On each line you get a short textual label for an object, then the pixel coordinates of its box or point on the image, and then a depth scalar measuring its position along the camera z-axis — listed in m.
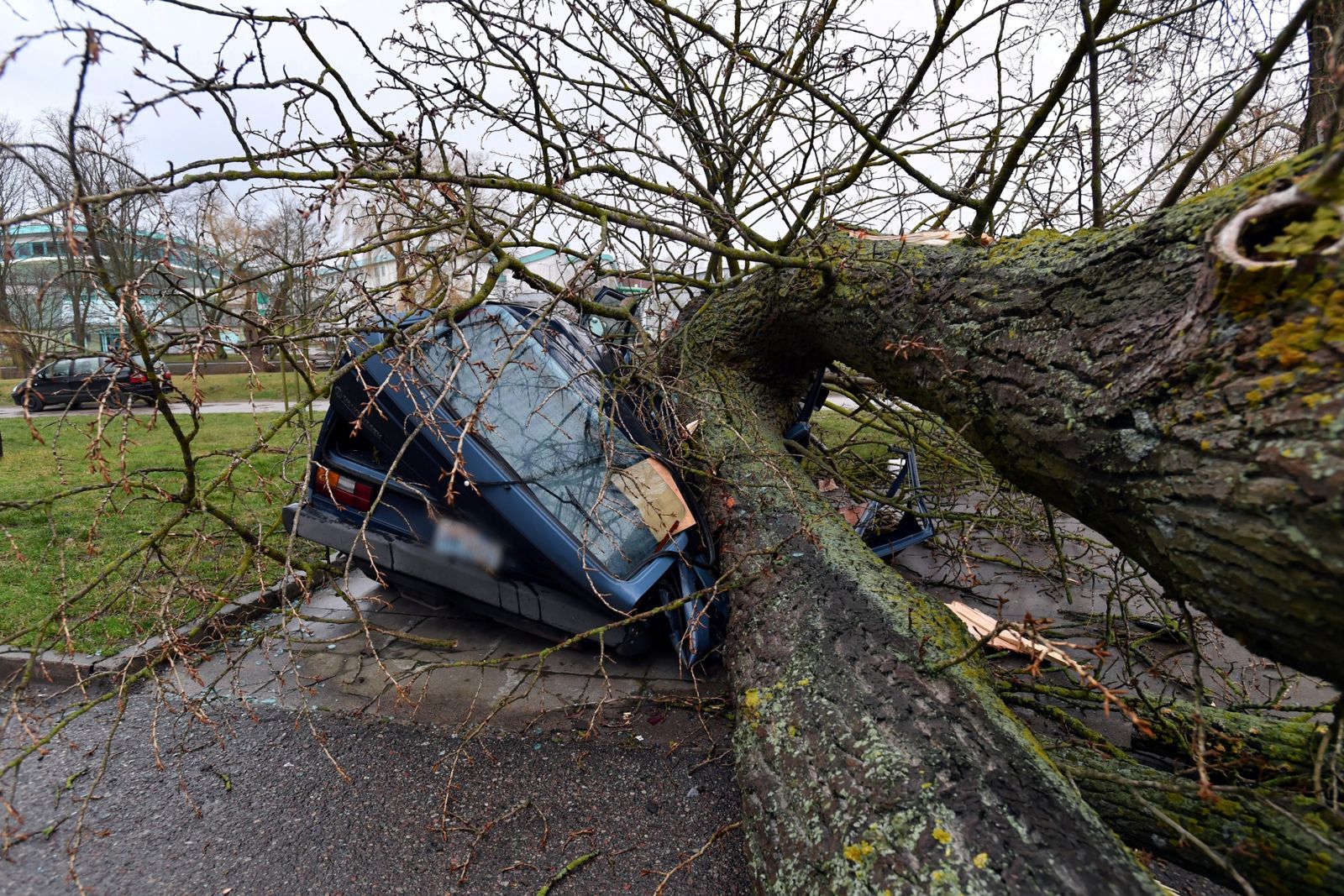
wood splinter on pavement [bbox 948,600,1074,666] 2.97
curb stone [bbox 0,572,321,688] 3.21
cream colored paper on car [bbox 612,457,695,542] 3.28
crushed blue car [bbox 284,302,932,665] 3.05
